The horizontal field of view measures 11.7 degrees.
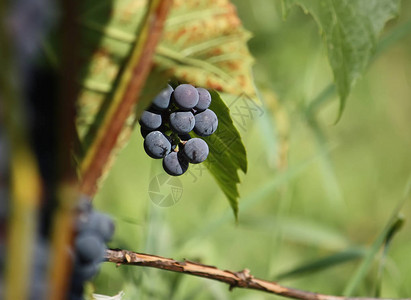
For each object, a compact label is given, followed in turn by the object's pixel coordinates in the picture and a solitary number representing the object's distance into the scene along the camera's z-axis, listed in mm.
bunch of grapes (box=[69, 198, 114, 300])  1023
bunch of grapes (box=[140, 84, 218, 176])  1076
